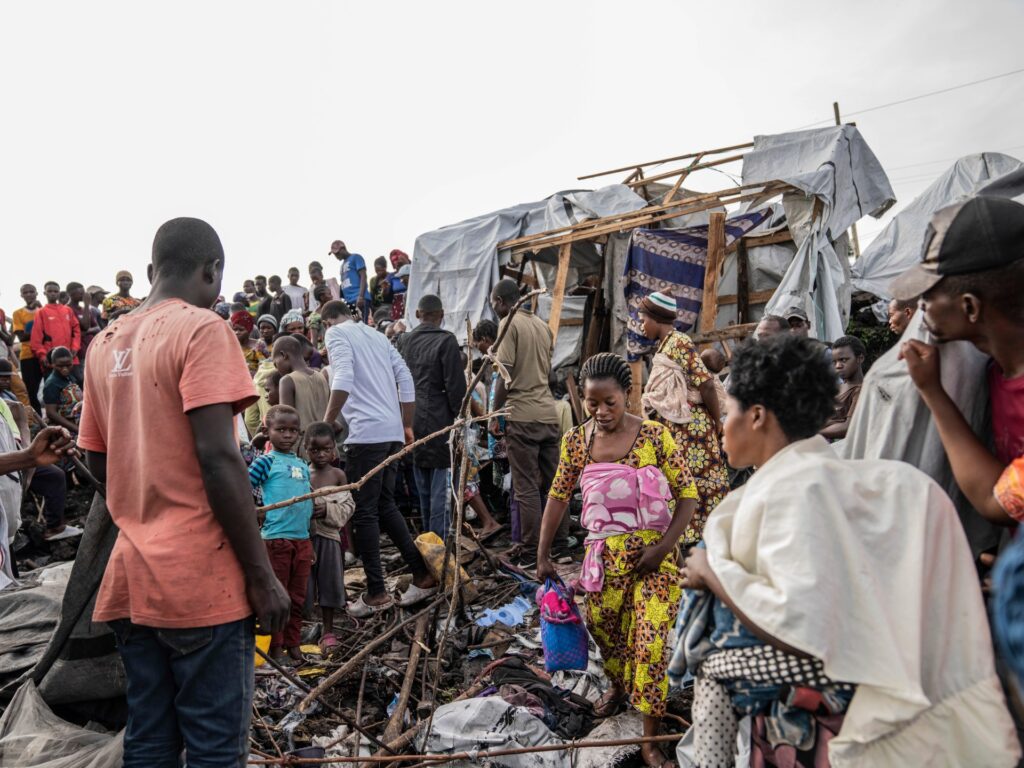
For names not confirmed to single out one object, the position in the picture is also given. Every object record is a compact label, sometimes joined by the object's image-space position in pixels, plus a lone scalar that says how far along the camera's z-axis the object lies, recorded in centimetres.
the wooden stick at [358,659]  315
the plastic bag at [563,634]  375
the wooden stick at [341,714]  288
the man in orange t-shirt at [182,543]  196
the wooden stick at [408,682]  357
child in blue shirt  451
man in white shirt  530
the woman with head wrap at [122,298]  1088
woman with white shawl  156
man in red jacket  1083
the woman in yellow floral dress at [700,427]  458
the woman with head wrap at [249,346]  930
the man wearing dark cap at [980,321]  167
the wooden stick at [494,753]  295
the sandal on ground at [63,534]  789
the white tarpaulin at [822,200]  753
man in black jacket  630
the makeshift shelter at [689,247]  762
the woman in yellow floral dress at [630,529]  343
